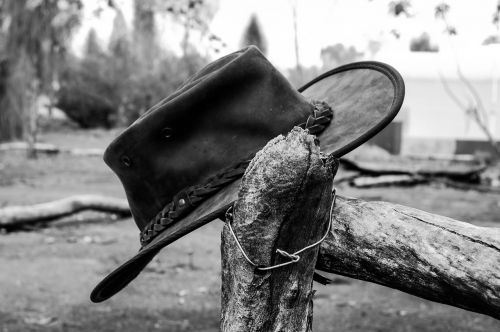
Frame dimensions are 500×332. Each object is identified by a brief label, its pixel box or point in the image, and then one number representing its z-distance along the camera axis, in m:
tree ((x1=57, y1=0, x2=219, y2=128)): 22.59
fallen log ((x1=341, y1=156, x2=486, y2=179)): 10.97
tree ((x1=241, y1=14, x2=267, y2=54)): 41.78
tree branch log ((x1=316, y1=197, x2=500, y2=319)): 1.47
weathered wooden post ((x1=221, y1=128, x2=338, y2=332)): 1.38
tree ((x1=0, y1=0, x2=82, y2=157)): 14.86
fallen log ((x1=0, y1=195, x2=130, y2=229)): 7.38
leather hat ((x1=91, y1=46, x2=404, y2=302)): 1.77
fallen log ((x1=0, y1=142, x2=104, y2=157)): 16.12
